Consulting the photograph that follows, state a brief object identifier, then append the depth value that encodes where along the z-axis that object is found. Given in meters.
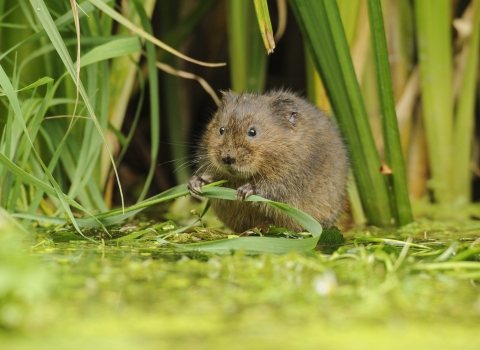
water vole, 6.25
